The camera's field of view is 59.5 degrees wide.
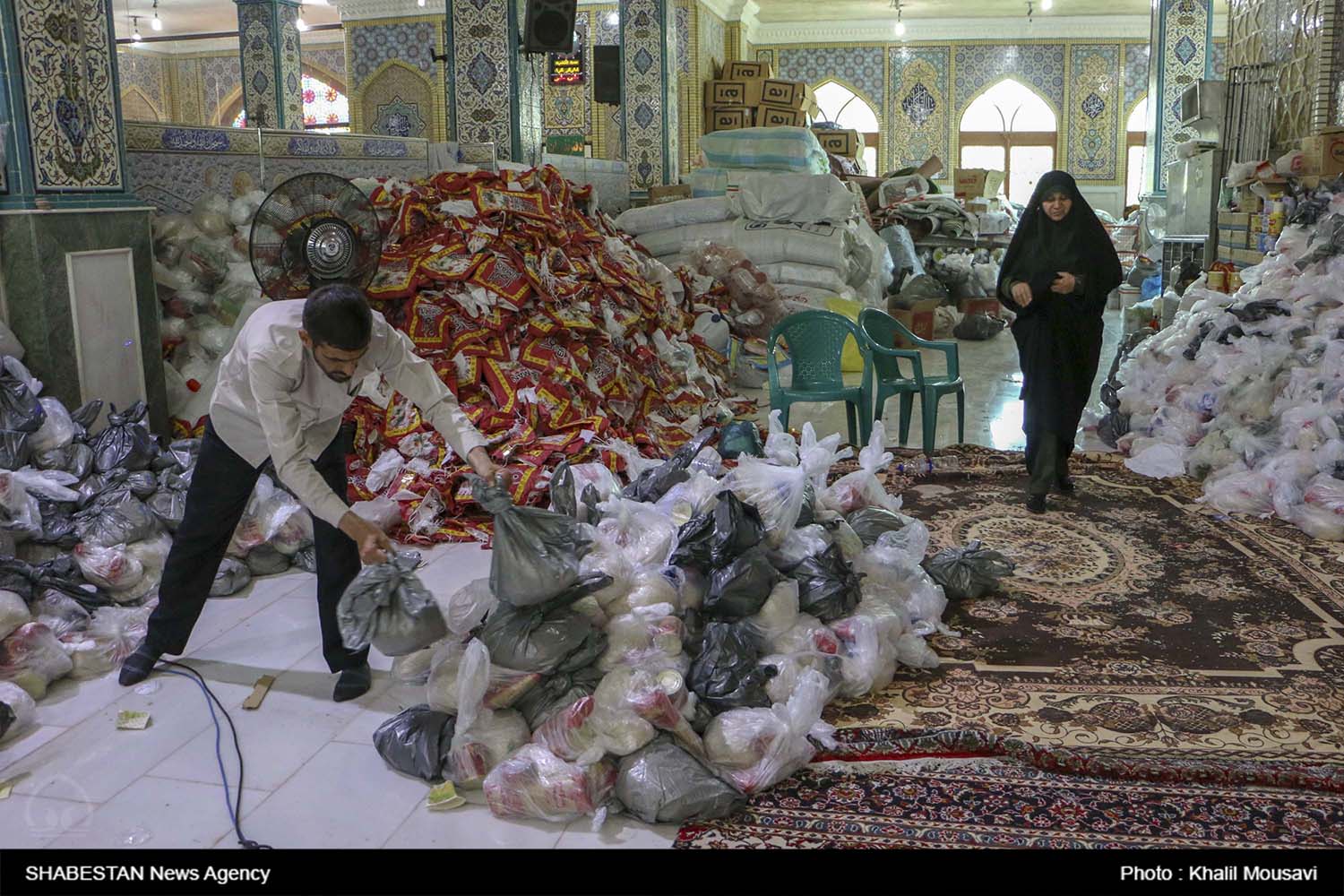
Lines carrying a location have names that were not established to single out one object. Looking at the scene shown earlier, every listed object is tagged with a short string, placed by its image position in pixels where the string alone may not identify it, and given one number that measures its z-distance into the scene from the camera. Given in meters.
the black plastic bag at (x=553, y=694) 2.87
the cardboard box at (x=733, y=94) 13.90
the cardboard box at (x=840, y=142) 15.06
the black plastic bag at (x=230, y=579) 4.25
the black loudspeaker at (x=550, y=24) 9.28
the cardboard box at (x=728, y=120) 13.97
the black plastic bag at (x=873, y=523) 3.98
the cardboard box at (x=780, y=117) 13.56
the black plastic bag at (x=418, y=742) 2.81
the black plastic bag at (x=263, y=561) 4.48
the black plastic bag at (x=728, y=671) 2.93
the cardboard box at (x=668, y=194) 11.39
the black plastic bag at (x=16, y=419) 4.45
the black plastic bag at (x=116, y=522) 4.20
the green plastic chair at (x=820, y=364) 6.01
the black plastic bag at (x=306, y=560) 4.53
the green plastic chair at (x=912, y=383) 6.00
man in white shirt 2.82
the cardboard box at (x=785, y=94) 13.53
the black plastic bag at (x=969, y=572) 4.02
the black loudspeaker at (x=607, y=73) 12.98
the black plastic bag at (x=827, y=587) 3.38
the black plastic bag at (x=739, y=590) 3.18
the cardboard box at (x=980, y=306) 11.84
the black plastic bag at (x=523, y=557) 2.86
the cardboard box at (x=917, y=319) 10.95
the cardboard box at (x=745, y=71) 14.30
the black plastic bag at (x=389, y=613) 2.89
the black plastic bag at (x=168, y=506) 4.41
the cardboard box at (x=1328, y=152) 6.55
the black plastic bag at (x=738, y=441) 4.98
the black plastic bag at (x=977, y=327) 11.20
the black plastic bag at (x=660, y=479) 3.89
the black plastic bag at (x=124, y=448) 4.64
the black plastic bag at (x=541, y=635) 2.86
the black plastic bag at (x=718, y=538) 3.25
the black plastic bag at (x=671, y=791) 2.62
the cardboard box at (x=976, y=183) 16.22
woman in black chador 5.04
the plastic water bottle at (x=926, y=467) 5.76
